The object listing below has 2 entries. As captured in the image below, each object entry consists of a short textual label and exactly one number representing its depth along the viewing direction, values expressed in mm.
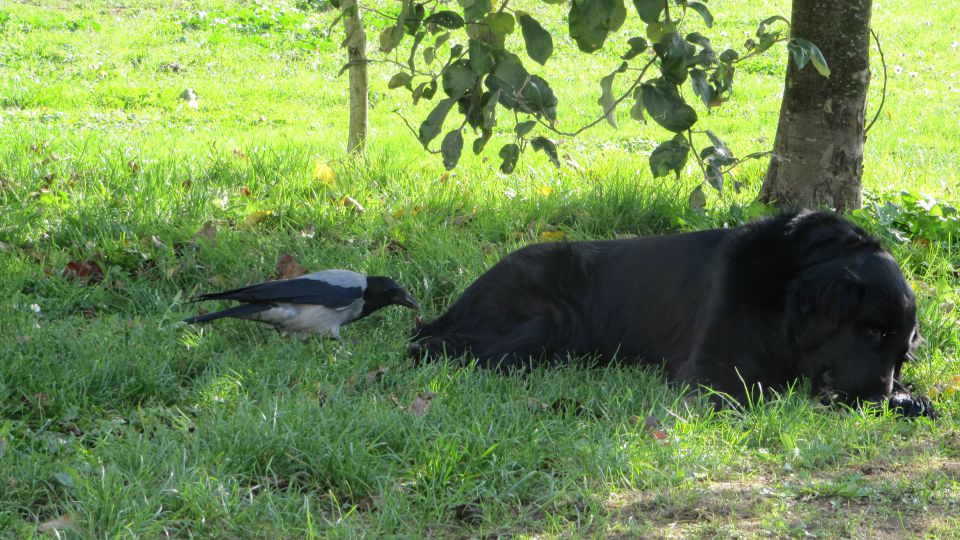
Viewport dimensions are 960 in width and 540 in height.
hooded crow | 9203
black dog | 7750
